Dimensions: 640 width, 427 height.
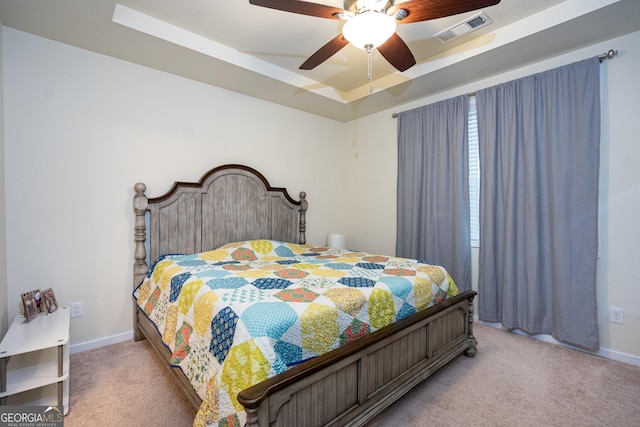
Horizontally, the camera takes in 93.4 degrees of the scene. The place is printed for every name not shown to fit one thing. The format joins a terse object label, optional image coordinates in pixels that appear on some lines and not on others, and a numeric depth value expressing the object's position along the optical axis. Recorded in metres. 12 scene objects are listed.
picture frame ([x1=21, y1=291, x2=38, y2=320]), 2.04
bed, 1.28
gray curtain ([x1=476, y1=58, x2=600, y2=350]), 2.42
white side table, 1.62
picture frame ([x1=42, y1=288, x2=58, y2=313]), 2.19
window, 3.16
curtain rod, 2.34
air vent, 2.33
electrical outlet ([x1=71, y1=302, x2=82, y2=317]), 2.48
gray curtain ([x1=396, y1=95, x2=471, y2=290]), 3.19
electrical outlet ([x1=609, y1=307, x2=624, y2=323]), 2.34
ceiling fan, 1.62
